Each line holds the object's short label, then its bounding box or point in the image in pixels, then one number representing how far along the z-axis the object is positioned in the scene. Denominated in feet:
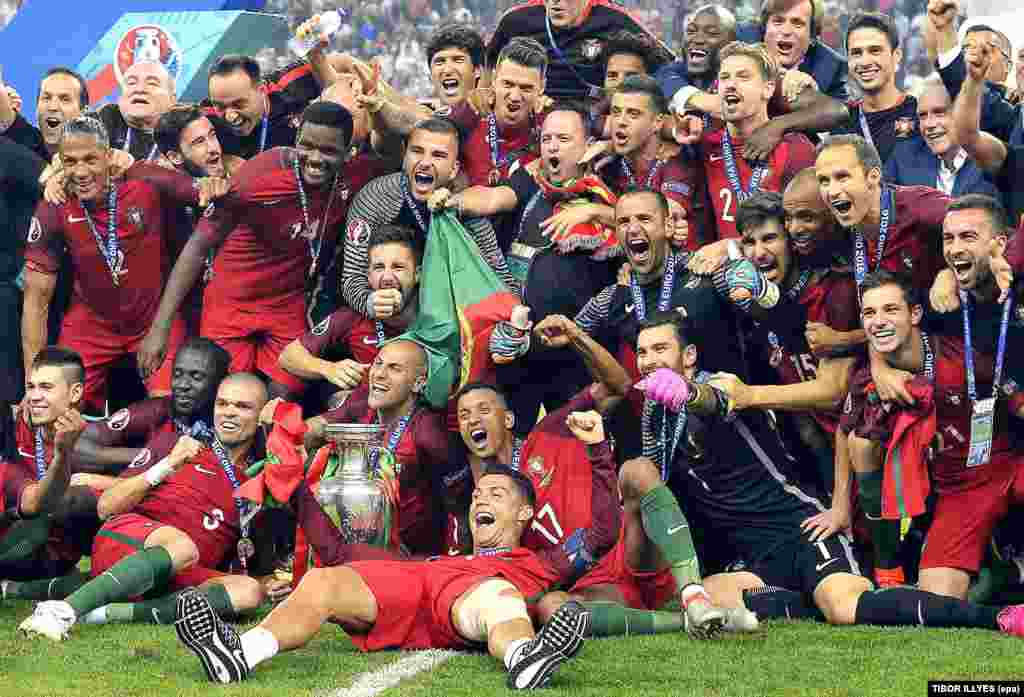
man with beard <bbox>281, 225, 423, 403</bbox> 50.24
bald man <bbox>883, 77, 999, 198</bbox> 50.01
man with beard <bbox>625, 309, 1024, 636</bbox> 43.83
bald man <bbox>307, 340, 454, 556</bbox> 48.03
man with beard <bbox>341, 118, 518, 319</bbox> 50.83
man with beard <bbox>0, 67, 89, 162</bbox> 60.39
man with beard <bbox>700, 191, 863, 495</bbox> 45.75
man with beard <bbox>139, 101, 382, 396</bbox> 53.47
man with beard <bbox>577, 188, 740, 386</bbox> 46.93
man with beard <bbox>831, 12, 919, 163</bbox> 51.65
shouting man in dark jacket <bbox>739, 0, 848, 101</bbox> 53.88
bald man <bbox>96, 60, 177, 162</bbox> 60.03
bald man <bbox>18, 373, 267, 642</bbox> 45.19
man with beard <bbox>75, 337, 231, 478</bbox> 51.24
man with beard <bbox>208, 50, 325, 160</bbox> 55.77
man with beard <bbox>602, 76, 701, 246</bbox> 49.98
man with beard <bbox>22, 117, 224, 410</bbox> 54.65
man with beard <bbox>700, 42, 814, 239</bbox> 48.52
